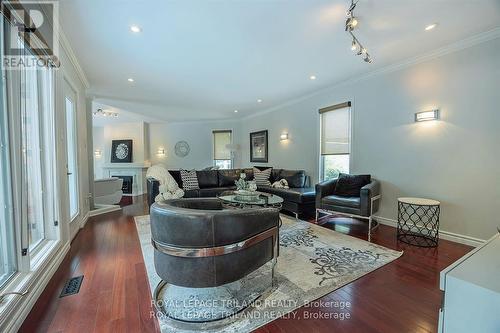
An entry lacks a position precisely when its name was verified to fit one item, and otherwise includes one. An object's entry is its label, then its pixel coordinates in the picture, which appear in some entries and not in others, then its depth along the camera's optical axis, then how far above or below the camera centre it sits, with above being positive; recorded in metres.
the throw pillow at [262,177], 5.35 -0.45
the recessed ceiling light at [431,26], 2.43 +1.47
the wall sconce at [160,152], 8.26 +0.26
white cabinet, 0.83 -0.55
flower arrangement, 3.78 -0.47
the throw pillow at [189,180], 4.89 -0.48
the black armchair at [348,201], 3.21 -0.67
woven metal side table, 2.95 -0.95
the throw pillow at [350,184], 3.81 -0.45
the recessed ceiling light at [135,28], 2.36 +1.41
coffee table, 3.12 -0.61
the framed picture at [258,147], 6.86 +0.39
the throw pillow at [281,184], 4.90 -0.57
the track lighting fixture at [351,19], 2.04 +1.37
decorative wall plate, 8.33 +0.39
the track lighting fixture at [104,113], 6.23 +1.34
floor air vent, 1.92 -1.15
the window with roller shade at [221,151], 8.26 +0.29
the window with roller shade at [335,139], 4.38 +0.39
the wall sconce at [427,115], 3.08 +0.61
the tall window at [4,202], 1.58 -0.31
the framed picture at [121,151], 7.76 +0.28
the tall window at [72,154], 3.47 +0.08
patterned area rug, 1.58 -1.13
